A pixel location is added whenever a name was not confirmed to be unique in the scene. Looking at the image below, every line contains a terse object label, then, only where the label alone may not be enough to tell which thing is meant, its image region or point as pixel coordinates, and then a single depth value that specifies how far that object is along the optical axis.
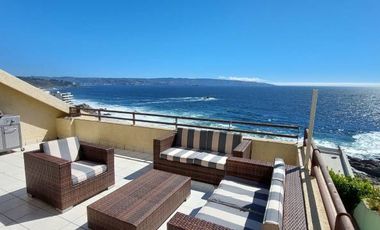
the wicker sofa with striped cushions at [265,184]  1.54
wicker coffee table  2.09
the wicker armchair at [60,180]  2.66
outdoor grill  4.62
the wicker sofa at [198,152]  3.39
